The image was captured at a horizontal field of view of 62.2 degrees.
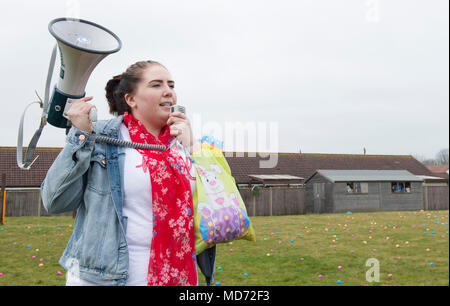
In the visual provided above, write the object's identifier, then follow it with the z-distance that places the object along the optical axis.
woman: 1.72
